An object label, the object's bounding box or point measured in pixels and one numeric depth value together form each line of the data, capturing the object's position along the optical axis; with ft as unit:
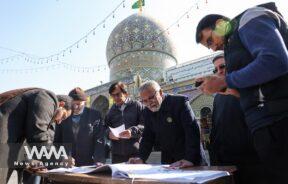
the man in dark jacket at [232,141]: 4.73
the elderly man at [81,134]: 8.09
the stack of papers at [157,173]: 2.89
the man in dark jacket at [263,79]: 3.36
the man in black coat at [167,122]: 5.66
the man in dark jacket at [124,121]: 8.01
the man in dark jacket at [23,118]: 5.32
